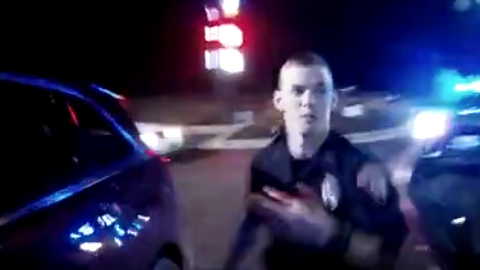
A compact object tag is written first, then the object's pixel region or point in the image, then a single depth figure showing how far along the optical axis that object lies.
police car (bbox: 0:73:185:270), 3.32
